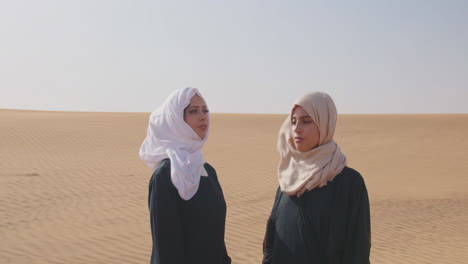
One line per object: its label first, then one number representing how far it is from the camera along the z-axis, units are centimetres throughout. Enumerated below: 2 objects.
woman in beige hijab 276
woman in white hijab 279
